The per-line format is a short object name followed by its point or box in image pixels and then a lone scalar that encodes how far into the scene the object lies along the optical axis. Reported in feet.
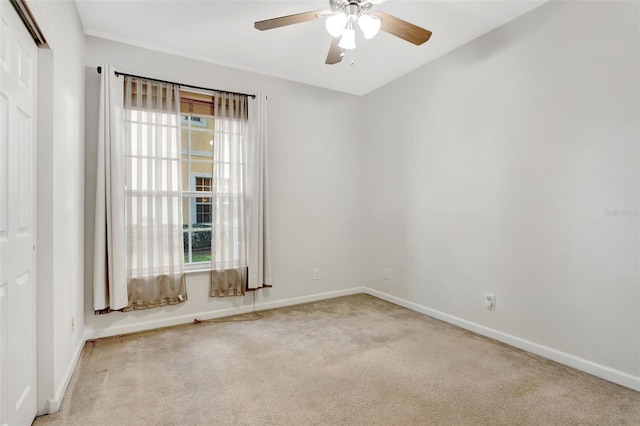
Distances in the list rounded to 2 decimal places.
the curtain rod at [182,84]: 9.58
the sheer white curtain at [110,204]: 9.18
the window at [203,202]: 11.31
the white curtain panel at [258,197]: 11.49
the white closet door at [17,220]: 4.59
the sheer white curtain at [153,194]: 9.77
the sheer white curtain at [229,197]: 11.05
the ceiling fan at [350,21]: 6.56
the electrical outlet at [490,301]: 9.34
